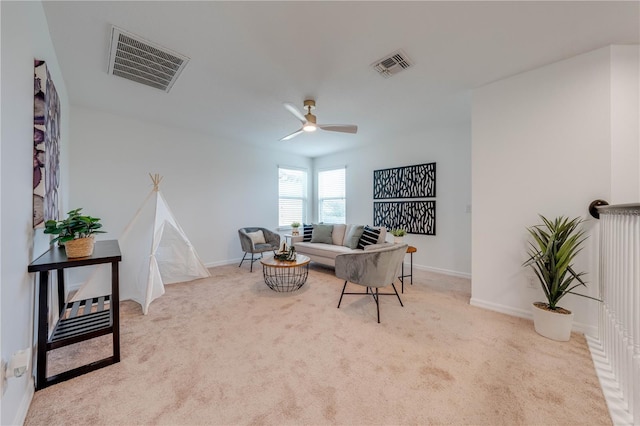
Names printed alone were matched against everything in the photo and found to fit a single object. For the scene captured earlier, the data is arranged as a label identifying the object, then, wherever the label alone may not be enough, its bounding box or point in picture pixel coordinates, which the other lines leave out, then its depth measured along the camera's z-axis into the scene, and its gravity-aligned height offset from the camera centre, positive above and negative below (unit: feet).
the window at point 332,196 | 19.20 +1.30
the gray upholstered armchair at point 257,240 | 14.43 -1.80
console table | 5.05 -2.82
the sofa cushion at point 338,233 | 15.11 -1.38
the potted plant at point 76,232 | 5.46 -0.48
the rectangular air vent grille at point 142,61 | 6.72 +4.83
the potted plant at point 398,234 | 11.78 -1.09
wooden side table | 11.65 -1.87
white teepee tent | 8.70 -1.88
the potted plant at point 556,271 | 6.82 -1.77
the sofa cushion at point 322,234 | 15.51 -1.45
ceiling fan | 9.90 +3.69
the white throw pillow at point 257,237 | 15.24 -1.62
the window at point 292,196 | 19.31 +1.37
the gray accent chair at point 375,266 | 8.16 -1.91
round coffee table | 10.32 -3.51
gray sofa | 13.56 -1.90
